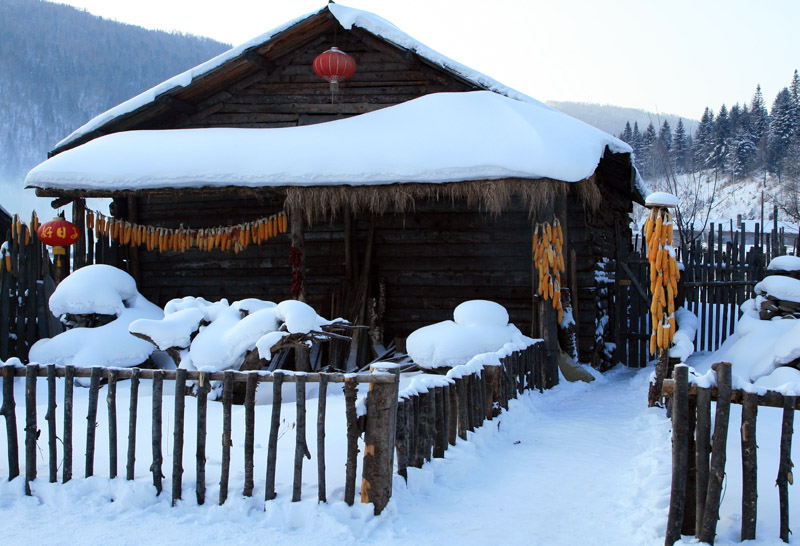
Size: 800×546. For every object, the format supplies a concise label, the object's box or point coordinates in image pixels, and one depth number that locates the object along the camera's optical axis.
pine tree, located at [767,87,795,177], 63.47
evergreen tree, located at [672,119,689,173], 78.06
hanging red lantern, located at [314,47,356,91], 11.62
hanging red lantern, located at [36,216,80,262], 10.73
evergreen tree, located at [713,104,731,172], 73.31
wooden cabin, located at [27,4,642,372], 9.94
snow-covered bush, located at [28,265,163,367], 9.26
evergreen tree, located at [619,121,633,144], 83.15
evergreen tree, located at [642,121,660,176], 73.43
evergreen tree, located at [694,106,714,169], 72.69
